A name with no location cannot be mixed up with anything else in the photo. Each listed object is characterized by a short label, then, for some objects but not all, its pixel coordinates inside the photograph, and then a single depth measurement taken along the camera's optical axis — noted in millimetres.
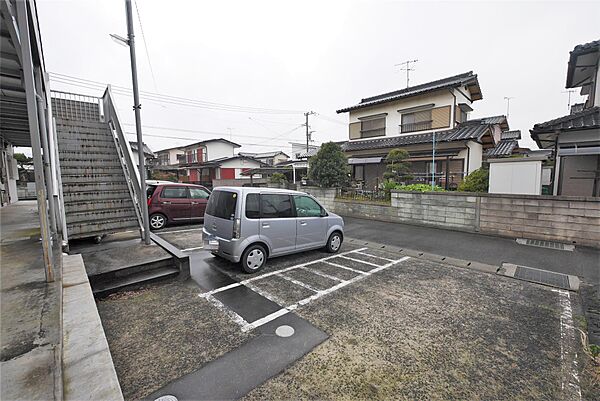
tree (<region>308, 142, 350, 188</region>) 11398
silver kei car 4379
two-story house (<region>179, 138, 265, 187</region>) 26422
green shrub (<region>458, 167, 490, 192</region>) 8156
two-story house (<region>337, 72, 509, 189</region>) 12977
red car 7902
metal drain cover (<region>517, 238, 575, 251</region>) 6121
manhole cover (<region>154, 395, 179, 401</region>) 1965
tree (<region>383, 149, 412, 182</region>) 10867
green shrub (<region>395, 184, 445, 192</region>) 8910
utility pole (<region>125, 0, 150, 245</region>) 4420
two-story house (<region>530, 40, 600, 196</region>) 6547
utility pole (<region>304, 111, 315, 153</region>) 27616
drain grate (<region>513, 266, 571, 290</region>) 4312
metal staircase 4890
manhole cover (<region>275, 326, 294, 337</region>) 2820
